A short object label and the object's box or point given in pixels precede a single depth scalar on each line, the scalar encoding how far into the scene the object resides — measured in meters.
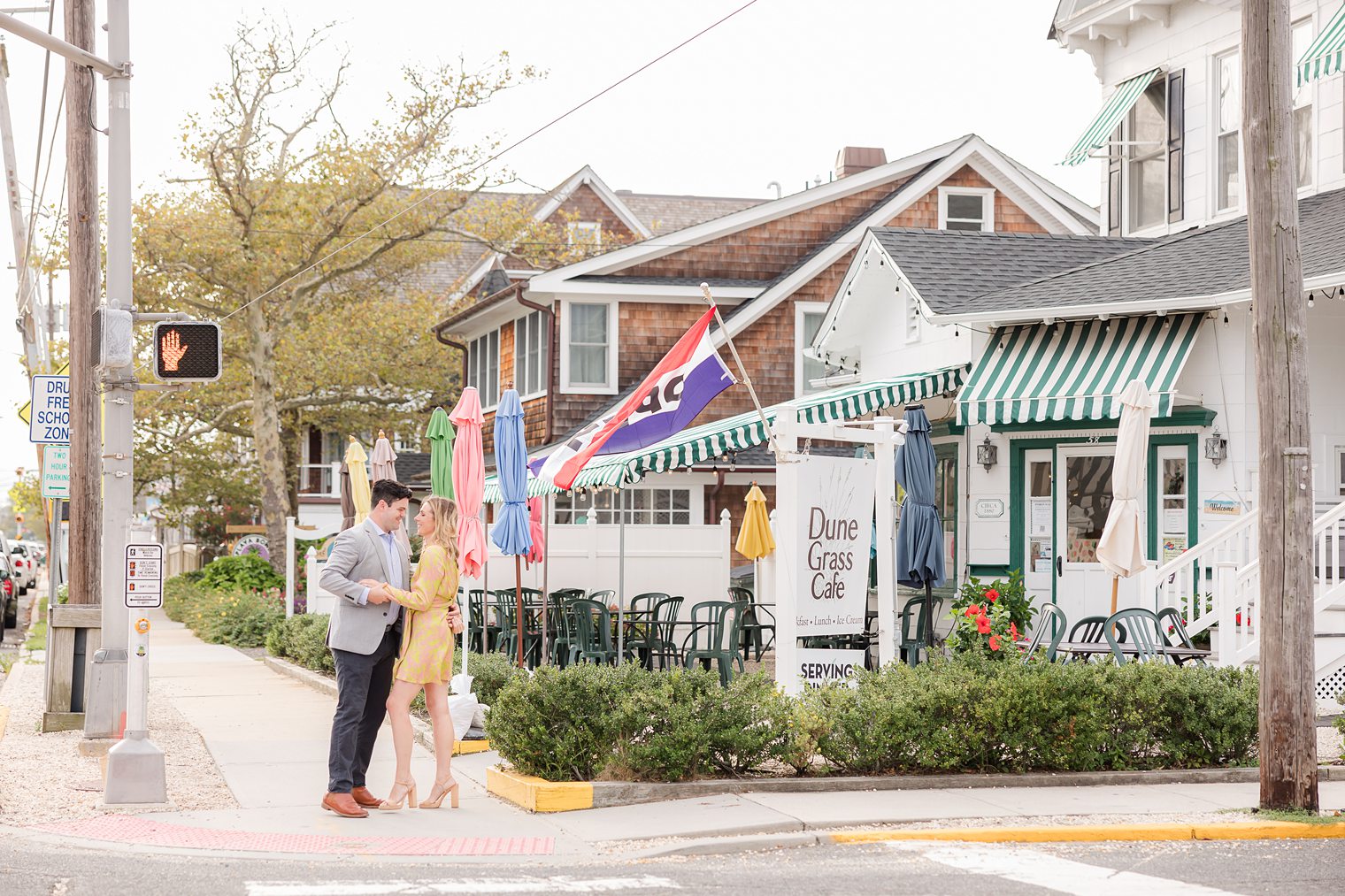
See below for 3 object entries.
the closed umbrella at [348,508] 19.92
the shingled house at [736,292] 26.62
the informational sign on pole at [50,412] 16.36
